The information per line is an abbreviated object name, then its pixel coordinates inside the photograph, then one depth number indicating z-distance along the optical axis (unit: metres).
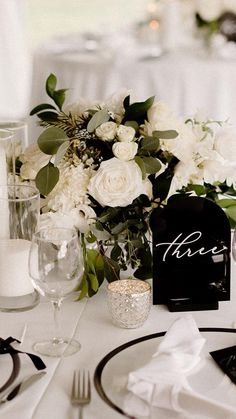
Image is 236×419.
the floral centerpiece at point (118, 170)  1.55
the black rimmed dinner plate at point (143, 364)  1.22
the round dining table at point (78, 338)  1.22
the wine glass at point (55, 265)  1.35
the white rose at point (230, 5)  3.83
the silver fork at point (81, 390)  1.21
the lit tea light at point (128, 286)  1.49
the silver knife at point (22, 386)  1.23
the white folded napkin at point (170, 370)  1.20
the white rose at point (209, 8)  3.75
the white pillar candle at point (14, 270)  1.52
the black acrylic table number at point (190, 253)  1.53
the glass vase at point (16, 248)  1.53
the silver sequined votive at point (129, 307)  1.43
